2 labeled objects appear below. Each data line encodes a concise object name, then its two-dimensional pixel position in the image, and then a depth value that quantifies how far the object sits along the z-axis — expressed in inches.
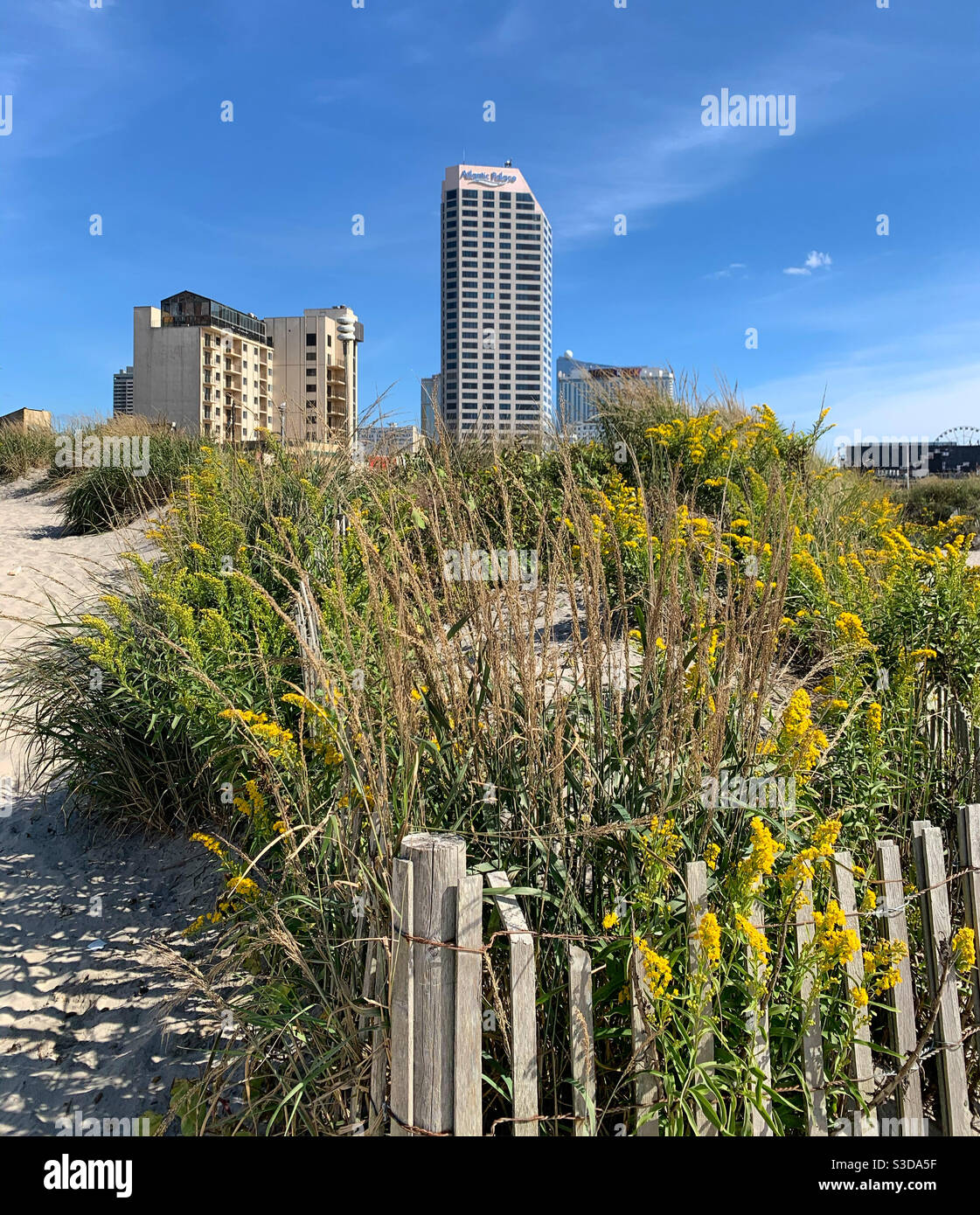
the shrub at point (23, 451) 652.7
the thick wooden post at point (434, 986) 59.6
